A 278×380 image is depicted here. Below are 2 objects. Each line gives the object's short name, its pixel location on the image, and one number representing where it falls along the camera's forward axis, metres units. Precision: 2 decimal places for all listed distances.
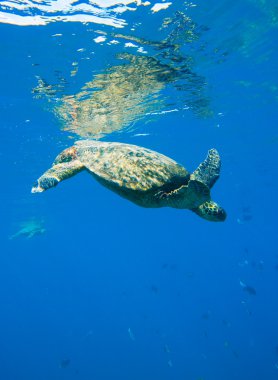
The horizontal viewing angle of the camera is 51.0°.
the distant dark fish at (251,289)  19.50
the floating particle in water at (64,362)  21.16
